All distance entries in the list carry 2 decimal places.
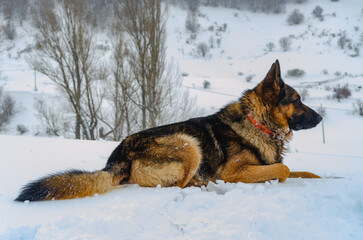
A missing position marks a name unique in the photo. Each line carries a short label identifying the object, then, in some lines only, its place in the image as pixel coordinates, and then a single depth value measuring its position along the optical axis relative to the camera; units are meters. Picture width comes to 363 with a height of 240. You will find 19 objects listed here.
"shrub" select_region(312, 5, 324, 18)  40.81
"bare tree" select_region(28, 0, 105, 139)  13.27
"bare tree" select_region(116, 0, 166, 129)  12.66
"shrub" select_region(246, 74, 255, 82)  25.98
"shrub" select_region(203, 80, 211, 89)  22.98
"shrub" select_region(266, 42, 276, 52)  32.97
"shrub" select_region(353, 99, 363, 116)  13.75
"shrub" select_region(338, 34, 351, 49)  29.48
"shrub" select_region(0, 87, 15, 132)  17.48
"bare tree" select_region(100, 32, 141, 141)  13.90
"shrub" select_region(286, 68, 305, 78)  25.17
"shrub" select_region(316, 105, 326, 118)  13.95
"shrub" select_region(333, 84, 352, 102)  16.44
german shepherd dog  2.31
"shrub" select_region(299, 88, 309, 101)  17.15
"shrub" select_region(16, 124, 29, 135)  17.27
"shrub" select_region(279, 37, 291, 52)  31.97
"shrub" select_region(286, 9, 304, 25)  40.31
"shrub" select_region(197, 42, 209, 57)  33.78
